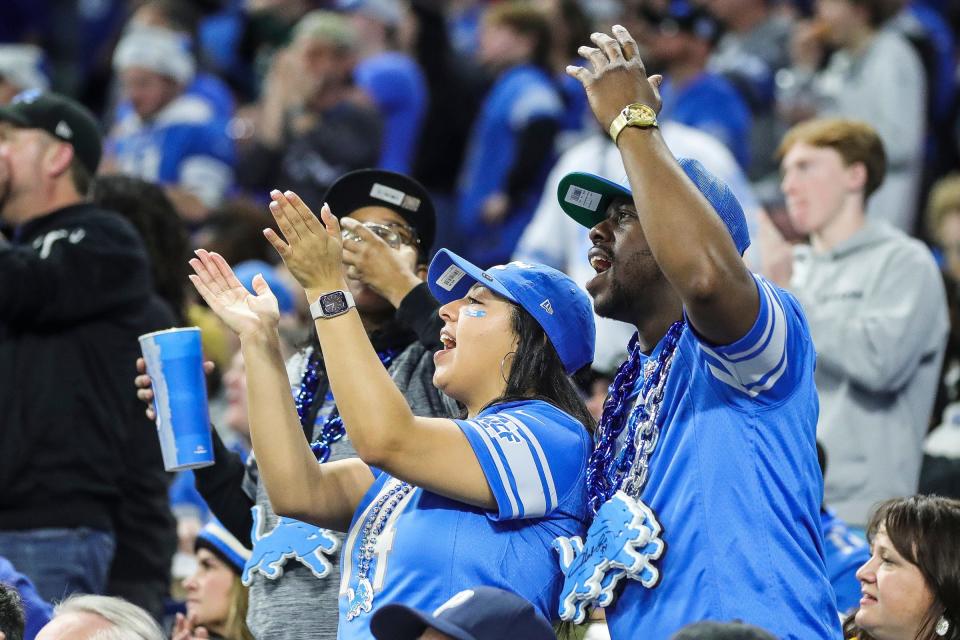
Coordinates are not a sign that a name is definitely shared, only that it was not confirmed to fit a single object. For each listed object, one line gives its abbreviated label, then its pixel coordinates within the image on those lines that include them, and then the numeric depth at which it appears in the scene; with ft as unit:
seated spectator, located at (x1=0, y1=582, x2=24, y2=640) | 27.22
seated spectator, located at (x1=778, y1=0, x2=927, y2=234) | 58.23
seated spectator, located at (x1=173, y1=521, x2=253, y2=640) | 36.11
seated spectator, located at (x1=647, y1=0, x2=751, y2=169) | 58.70
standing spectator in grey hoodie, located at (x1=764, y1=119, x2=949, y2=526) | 37.99
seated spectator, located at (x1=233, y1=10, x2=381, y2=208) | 61.26
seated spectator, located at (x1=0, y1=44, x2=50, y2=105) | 57.88
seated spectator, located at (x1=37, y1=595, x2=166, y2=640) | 28.17
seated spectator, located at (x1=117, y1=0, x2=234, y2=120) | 68.15
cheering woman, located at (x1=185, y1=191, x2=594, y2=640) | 23.32
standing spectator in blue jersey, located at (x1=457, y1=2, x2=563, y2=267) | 64.23
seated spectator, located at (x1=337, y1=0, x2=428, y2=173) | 67.15
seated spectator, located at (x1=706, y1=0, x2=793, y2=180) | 63.46
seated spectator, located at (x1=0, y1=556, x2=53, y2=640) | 31.89
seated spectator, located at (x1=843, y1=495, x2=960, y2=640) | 27.02
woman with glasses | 28.14
